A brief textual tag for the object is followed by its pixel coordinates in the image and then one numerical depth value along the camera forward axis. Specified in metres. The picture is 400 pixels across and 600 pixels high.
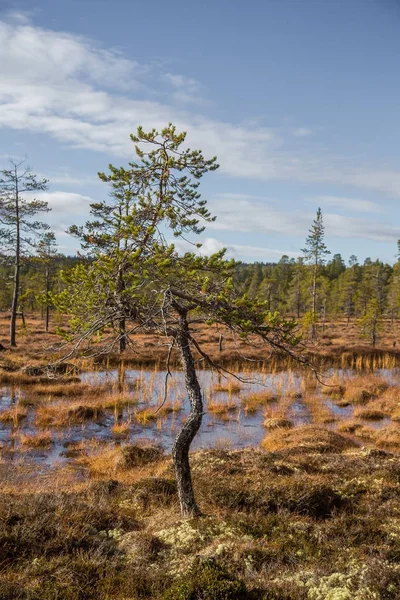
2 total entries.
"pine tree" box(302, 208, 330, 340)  48.03
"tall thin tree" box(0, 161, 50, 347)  30.95
